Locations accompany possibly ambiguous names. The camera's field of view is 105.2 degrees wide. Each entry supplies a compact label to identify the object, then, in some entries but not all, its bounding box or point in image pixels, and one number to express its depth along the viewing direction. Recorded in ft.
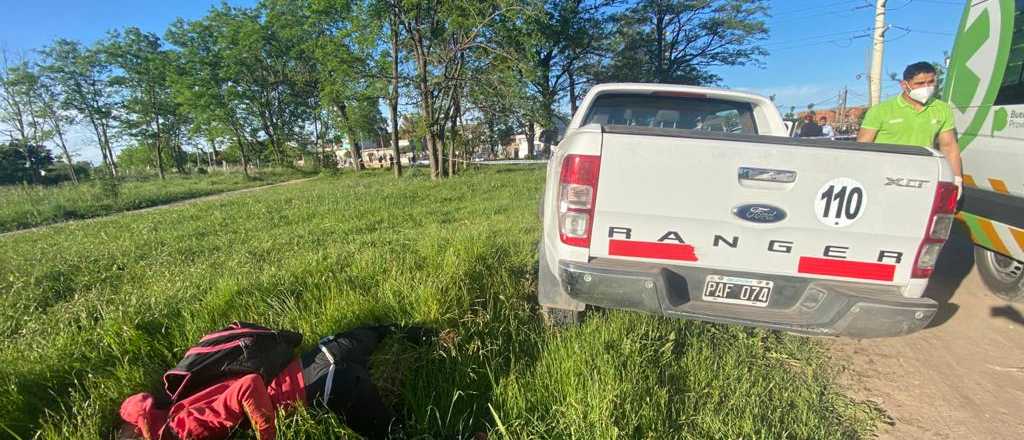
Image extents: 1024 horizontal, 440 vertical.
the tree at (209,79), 92.27
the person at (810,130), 16.90
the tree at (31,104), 81.00
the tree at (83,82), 86.58
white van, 10.64
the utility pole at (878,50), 40.24
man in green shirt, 11.22
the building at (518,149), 182.77
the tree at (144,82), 93.76
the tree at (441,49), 51.11
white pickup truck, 6.37
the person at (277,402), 4.91
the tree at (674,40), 85.61
